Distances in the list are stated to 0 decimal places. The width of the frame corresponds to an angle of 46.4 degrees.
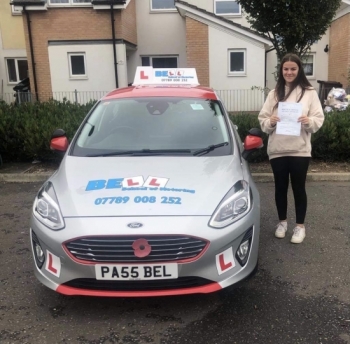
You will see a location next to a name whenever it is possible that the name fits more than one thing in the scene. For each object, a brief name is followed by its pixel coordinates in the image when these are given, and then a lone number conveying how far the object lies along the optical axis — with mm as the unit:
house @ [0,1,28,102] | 18891
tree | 8500
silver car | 2738
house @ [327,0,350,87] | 16936
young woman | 3943
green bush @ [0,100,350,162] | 7219
